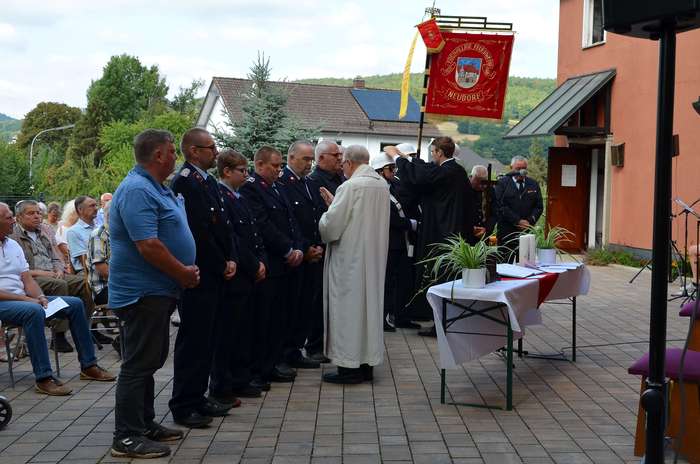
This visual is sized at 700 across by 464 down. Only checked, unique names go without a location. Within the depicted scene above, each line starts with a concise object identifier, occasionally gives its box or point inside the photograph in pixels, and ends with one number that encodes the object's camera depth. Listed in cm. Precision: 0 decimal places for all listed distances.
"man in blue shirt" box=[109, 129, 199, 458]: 542
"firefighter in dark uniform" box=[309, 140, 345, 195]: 852
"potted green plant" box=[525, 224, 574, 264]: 861
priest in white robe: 759
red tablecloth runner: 744
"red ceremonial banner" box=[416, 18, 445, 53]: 1259
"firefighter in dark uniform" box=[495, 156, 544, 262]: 1359
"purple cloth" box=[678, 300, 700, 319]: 703
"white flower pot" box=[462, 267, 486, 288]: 683
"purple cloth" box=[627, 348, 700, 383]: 532
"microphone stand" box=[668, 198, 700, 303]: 1235
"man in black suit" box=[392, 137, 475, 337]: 986
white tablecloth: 664
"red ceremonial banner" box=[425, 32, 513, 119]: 1305
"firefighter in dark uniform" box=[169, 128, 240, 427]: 603
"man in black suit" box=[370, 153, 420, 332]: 1016
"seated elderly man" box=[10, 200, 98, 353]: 887
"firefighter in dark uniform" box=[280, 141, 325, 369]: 809
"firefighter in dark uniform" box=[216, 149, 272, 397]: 665
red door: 2233
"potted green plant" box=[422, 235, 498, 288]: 684
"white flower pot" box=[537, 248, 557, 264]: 860
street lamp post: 3365
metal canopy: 2080
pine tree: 1575
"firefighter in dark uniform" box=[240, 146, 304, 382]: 737
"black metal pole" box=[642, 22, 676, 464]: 387
